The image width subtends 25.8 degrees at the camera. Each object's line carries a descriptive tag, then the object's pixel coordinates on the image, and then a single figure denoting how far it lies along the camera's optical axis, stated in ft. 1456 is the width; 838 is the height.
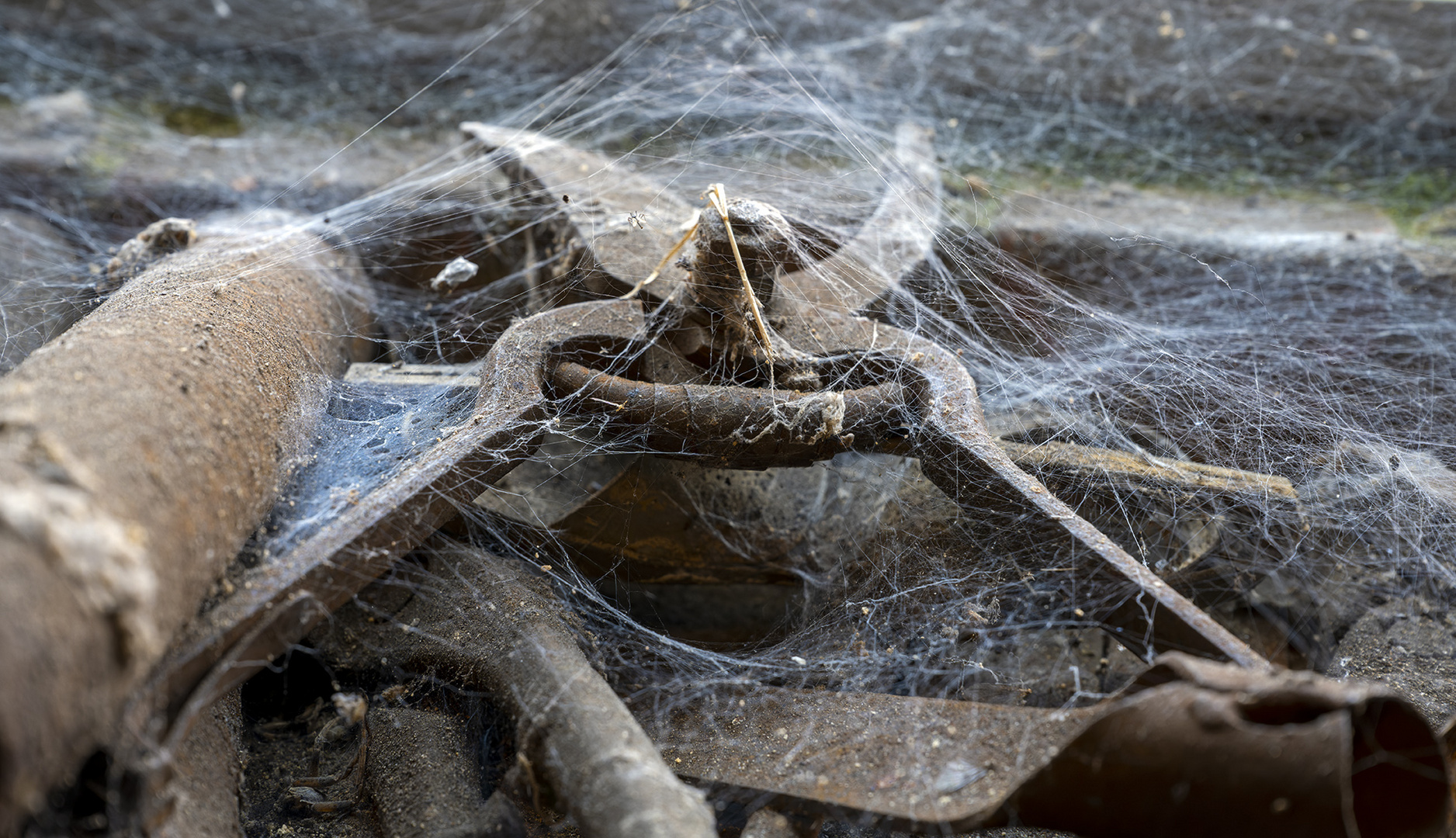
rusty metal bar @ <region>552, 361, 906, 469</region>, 2.45
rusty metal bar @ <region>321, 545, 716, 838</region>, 2.29
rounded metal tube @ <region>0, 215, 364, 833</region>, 2.14
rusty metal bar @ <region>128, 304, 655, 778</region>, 2.27
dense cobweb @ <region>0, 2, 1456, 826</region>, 2.52
